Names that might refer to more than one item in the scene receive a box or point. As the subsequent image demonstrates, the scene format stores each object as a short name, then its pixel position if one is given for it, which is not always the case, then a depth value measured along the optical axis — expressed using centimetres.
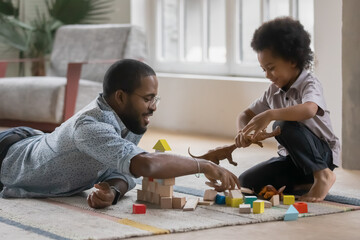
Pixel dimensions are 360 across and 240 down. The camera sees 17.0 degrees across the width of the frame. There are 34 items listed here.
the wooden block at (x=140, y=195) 471
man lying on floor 431
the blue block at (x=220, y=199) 461
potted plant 1016
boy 472
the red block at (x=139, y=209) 431
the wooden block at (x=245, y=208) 432
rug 386
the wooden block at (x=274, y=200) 455
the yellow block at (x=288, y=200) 461
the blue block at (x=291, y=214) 420
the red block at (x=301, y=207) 437
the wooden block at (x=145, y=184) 467
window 865
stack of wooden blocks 447
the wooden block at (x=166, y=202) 448
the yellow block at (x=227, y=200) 456
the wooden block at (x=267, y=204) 450
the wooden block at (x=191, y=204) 438
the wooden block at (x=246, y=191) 492
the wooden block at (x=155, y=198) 457
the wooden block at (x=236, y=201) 451
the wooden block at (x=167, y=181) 444
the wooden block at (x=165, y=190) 449
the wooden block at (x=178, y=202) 446
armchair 844
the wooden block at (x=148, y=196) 466
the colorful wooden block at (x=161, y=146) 477
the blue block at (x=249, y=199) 451
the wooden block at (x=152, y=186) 459
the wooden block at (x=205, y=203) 457
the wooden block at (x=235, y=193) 453
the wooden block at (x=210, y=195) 467
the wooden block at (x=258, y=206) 431
